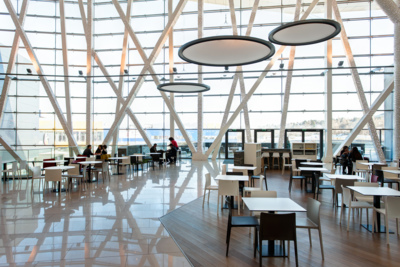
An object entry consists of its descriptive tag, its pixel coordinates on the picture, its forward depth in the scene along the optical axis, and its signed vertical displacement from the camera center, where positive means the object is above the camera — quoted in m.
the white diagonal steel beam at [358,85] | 15.11 +3.03
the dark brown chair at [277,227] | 3.09 -1.02
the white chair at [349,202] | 4.63 -1.11
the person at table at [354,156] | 10.55 -0.67
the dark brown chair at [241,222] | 3.56 -1.14
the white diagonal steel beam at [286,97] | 16.03 +2.45
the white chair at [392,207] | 4.07 -1.02
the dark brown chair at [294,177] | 7.81 -1.12
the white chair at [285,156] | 12.53 -0.84
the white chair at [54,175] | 7.15 -1.05
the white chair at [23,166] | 10.13 -1.18
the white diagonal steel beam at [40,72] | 15.64 +3.78
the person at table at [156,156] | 13.06 -0.95
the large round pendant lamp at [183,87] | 12.59 +2.44
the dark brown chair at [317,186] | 6.56 -1.17
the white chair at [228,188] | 5.47 -1.03
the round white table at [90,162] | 8.87 -0.89
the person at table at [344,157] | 10.71 -0.75
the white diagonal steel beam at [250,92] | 15.93 +2.68
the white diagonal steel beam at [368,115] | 14.70 +1.33
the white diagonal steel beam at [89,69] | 16.28 +4.10
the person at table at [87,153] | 11.64 -0.74
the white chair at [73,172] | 8.21 -1.11
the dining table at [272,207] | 3.46 -0.91
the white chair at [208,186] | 6.17 -1.13
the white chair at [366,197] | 5.06 -1.11
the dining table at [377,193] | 4.43 -0.90
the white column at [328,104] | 15.56 +2.04
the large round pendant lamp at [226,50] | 6.71 +2.42
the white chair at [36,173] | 7.61 -1.07
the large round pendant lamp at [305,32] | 7.38 +3.17
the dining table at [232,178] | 5.71 -0.89
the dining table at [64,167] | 7.87 -0.92
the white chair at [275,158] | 12.98 -0.97
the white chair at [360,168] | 9.10 -0.97
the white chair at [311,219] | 3.57 -1.12
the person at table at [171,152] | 15.17 -0.89
